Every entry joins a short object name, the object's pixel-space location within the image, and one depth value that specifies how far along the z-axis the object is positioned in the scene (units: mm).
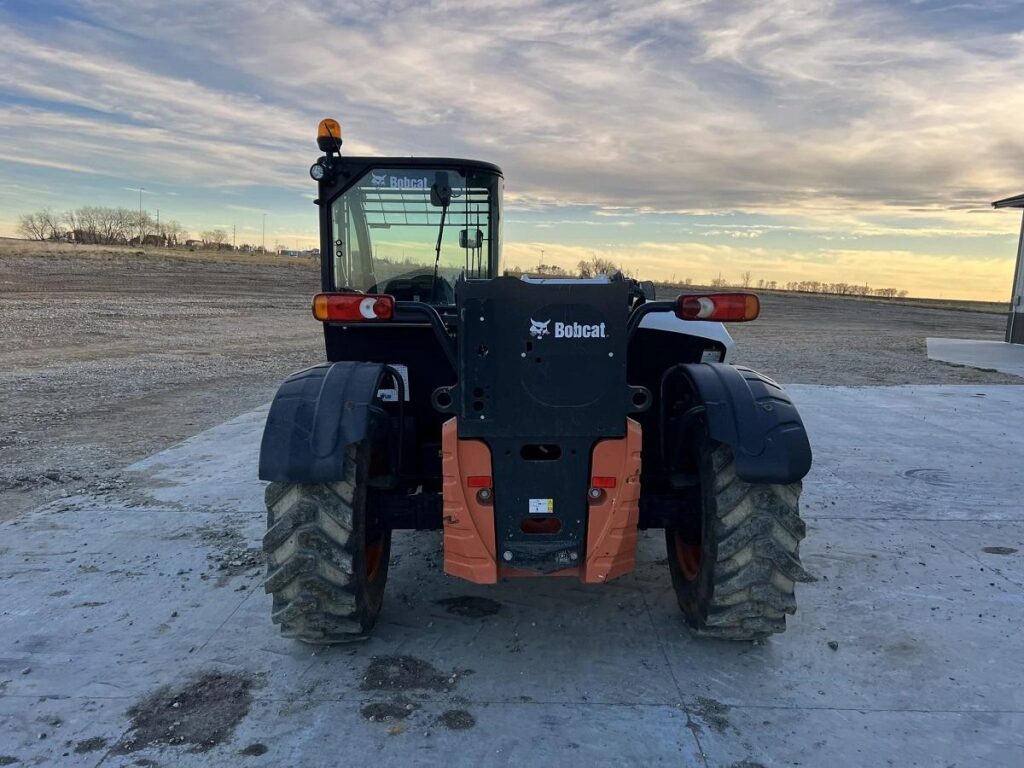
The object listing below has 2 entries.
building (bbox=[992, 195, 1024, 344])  18484
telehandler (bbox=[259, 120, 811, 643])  3061
